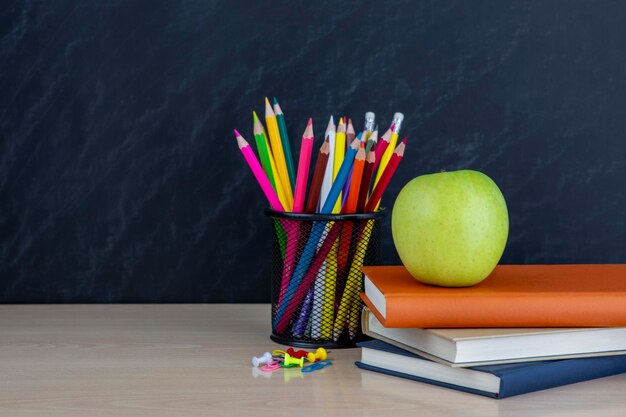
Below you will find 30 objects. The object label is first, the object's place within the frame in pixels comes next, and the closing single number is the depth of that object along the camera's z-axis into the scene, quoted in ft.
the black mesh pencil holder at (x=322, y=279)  3.46
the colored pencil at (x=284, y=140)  3.58
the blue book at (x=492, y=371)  3.05
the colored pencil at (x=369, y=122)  3.66
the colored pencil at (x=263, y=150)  3.50
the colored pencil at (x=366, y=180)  3.43
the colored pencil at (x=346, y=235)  3.45
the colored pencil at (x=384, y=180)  3.51
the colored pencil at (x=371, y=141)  3.53
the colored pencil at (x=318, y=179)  3.42
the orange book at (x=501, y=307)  3.14
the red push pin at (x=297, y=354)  3.30
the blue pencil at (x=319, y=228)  3.43
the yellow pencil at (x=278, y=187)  3.55
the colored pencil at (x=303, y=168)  3.48
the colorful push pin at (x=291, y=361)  3.27
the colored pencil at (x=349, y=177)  3.52
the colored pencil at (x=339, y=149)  3.51
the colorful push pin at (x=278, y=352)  3.36
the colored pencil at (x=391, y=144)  3.61
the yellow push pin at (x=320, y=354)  3.32
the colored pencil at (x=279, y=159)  3.54
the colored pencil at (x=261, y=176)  3.47
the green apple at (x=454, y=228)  3.26
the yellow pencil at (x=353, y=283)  3.47
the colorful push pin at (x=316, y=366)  3.25
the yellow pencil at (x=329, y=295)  3.47
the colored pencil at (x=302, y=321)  3.48
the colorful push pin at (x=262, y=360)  3.26
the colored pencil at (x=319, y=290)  3.47
